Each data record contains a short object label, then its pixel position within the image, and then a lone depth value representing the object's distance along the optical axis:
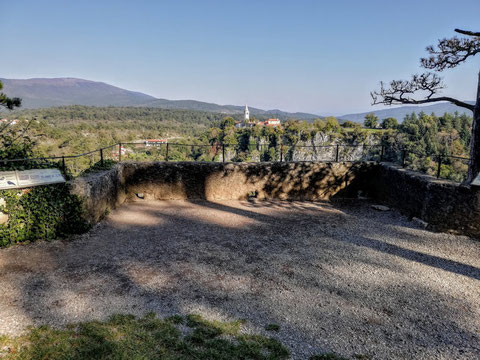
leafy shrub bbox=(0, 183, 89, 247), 5.62
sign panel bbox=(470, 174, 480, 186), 6.30
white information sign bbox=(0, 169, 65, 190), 5.59
